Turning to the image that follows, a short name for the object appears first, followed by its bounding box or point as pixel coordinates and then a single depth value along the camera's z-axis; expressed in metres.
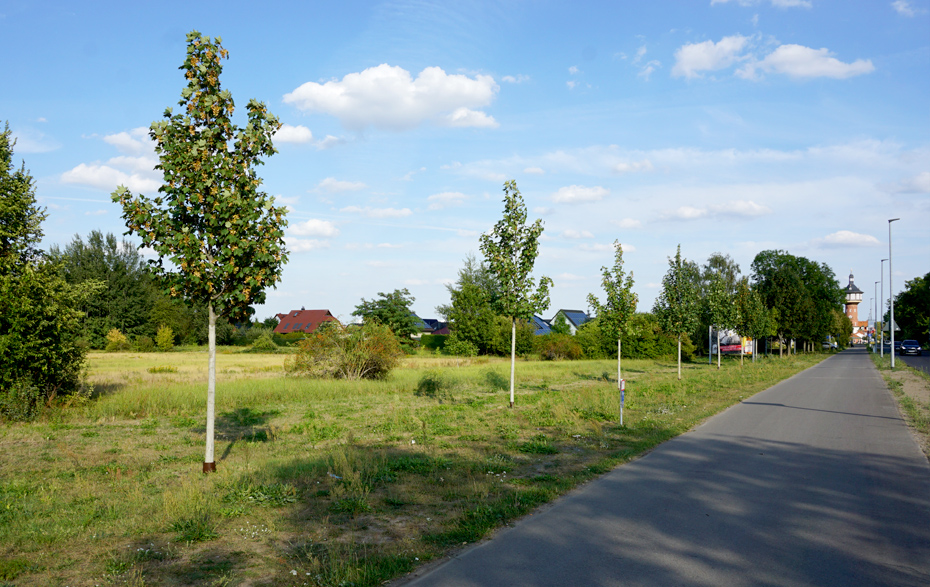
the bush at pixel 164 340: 64.75
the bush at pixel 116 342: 61.72
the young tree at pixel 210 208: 8.84
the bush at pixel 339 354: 25.23
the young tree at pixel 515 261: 18.00
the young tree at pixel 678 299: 29.66
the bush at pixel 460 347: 56.19
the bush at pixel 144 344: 63.25
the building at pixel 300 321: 107.49
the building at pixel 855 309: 153.86
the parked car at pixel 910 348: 64.28
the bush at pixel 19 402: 14.55
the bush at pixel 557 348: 52.69
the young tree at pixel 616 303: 24.06
